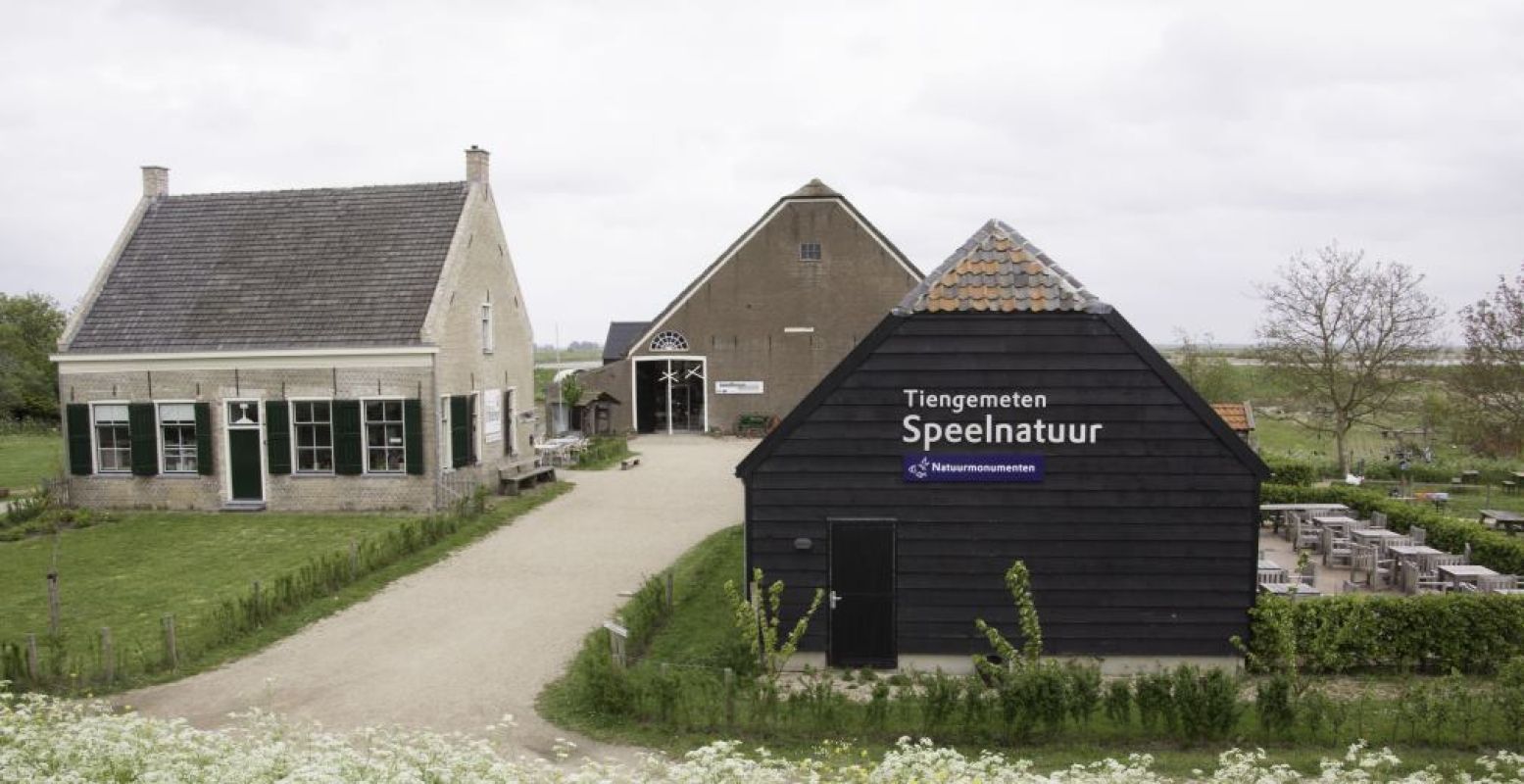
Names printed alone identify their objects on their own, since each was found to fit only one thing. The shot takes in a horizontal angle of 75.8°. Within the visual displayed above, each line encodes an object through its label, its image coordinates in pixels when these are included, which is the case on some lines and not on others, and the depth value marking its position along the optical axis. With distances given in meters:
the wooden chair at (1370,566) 16.06
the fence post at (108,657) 11.54
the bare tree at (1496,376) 25.77
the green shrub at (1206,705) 9.43
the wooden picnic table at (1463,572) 14.47
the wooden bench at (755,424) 40.25
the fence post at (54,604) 13.06
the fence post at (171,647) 12.12
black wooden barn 11.55
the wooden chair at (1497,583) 14.31
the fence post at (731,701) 10.02
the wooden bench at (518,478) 25.56
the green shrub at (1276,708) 9.48
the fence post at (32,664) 11.44
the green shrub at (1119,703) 9.55
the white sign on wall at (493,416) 25.84
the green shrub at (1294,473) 23.33
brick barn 39.53
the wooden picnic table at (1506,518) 20.39
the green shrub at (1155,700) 9.55
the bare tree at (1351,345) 30.45
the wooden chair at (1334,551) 17.60
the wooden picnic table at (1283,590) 13.44
